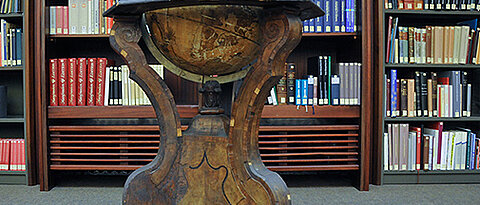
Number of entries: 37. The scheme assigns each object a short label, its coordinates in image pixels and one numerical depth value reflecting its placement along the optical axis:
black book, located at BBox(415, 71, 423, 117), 2.88
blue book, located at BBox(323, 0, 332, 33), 2.80
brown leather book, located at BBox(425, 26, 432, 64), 2.89
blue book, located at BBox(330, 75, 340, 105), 2.78
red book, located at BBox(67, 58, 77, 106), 2.78
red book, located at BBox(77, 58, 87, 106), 2.78
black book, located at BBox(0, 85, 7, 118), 2.94
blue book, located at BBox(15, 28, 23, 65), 2.84
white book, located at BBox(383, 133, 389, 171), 2.88
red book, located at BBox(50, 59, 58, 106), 2.78
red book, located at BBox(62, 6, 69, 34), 2.80
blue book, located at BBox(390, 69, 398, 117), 2.87
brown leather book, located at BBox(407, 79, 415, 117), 2.87
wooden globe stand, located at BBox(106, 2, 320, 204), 1.32
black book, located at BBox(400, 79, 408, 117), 2.88
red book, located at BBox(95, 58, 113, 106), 2.79
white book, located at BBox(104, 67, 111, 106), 2.79
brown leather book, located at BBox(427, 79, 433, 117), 2.89
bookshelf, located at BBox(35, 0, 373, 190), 2.74
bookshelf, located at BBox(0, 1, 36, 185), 2.76
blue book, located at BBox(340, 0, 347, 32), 2.81
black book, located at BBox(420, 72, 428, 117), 2.89
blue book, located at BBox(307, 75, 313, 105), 2.79
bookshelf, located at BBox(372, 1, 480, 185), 2.82
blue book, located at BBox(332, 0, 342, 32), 2.81
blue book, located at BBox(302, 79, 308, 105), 2.78
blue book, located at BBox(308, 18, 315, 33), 2.81
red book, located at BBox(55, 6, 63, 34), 2.79
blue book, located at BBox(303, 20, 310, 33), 2.81
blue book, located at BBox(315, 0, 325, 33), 2.81
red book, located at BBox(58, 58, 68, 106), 2.78
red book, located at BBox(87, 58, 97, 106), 2.79
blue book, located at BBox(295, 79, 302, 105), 2.78
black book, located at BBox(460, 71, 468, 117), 2.91
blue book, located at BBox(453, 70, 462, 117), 2.89
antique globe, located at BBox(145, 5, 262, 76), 1.30
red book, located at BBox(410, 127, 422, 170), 2.88
